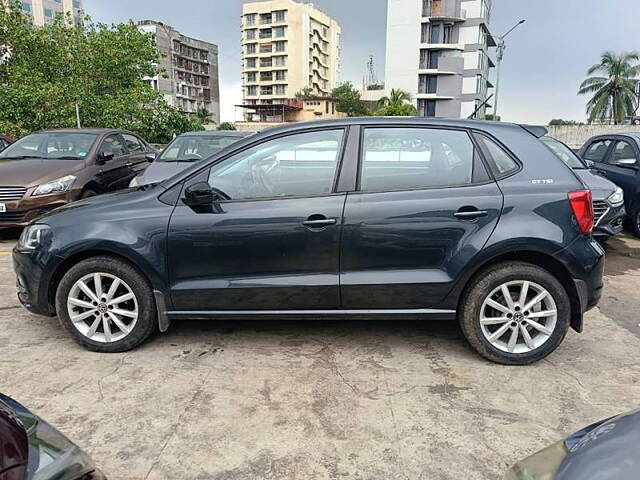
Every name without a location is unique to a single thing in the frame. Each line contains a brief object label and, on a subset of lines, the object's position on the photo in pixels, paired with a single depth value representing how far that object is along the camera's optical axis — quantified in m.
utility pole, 27.96
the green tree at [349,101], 66.14
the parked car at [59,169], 6.38
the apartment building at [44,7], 67.63
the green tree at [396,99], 49.78
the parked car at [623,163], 7.47
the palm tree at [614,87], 42.25
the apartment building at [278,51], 77.88
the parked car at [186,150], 7.87
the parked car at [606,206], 6.01
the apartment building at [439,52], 52.62
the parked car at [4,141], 10.22
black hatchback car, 3.19
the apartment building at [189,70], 74.38
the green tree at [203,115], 63.25
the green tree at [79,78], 15.35
